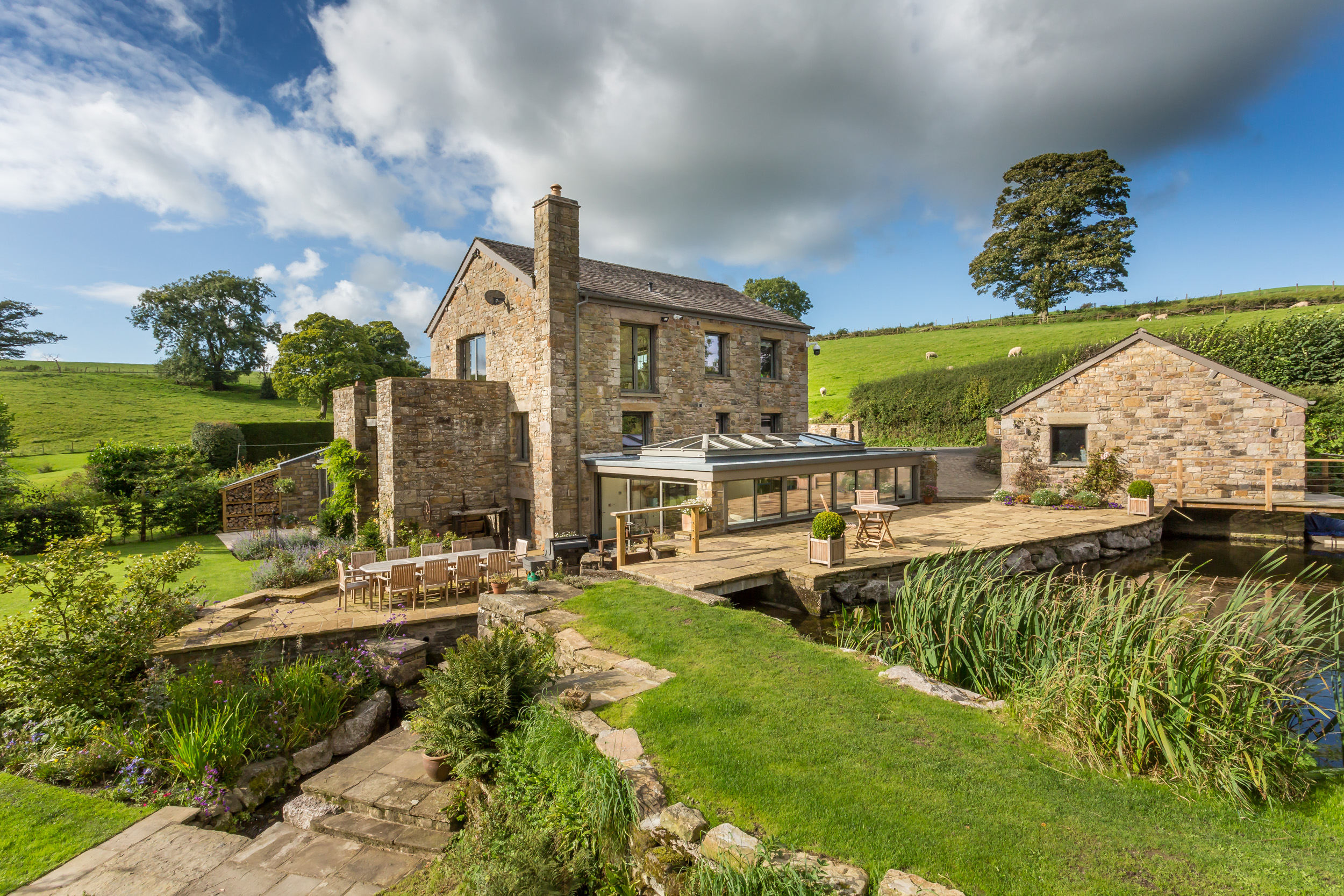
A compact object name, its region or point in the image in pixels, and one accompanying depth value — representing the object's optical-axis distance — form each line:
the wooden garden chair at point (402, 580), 9.38
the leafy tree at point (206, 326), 40.69
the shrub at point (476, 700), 4.87
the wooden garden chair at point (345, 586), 9.59
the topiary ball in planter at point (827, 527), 9.57
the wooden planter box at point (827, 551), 9.60
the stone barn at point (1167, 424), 15.06
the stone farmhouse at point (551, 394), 12.99
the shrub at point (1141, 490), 15.05
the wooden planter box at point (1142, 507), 14.97
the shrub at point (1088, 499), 16.39
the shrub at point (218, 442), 22.34
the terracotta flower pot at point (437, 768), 5.18
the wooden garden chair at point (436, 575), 9.59
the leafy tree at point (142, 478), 14.94
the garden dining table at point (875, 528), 10.88
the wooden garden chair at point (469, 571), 10.15
